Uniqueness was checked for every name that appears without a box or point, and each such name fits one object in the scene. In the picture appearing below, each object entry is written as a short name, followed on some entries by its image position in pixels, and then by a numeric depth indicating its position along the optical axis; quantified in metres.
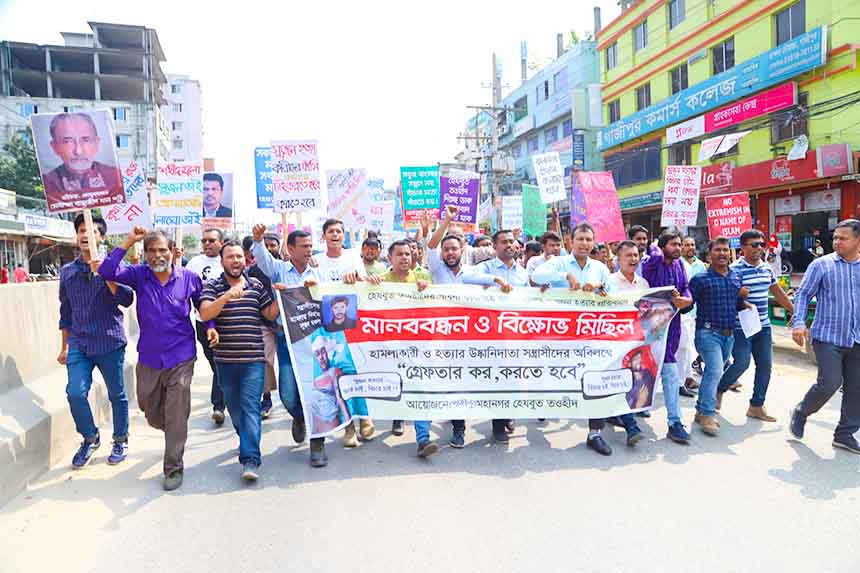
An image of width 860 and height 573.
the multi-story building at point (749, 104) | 17.91
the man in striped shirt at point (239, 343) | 4.26
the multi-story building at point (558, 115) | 32.56
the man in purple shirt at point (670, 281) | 5.13
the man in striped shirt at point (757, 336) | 5.56
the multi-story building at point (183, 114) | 80.69
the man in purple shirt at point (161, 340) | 4.25
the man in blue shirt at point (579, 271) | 5.09
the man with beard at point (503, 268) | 5.32
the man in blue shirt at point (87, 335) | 4.59
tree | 37.47
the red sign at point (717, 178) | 22.05
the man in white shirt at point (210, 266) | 5.95
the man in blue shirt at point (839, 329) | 4.66
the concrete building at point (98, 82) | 49.34
